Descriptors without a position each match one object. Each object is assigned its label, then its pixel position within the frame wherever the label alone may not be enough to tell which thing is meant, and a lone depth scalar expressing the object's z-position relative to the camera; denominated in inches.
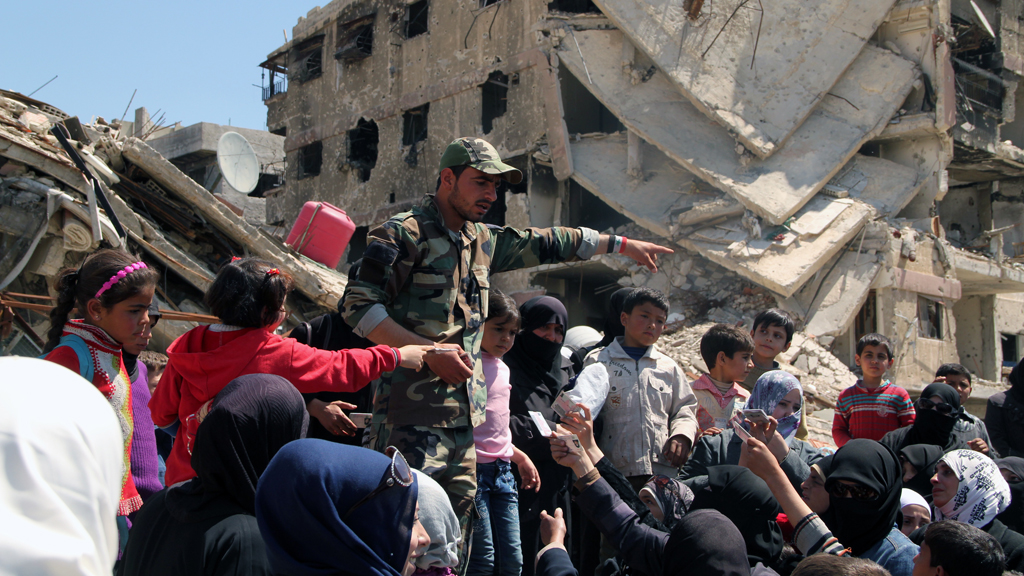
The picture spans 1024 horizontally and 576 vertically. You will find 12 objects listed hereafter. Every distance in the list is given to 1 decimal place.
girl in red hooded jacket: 98.9
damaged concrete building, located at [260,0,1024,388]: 496.1
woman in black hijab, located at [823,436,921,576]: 107.4
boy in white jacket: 145.9
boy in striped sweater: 189.2
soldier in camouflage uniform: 113.0
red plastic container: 427.5
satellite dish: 669.9
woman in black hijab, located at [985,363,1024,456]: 193.2
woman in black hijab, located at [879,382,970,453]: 156.9
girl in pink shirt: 123.0
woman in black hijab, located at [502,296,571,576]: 153.3
